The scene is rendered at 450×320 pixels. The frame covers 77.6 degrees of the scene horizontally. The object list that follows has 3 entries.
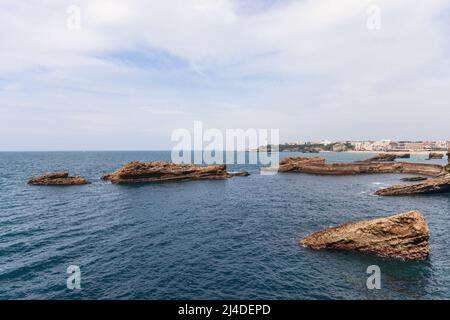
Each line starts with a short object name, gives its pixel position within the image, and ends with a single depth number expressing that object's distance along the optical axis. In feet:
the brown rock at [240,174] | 358.39
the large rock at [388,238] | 98.27
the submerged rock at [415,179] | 296.34
